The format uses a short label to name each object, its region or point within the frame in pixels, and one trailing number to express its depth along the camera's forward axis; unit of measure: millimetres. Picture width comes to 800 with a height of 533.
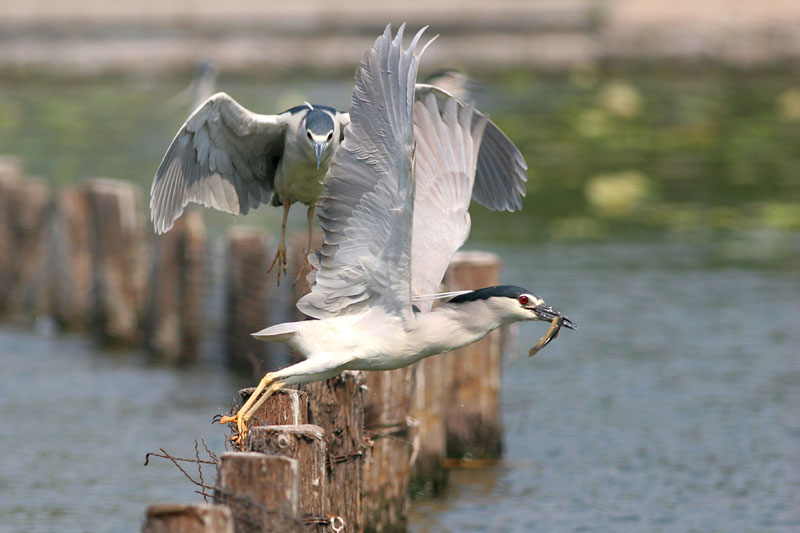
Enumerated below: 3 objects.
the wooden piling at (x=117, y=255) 19781
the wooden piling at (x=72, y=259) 20469
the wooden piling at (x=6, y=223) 21828
